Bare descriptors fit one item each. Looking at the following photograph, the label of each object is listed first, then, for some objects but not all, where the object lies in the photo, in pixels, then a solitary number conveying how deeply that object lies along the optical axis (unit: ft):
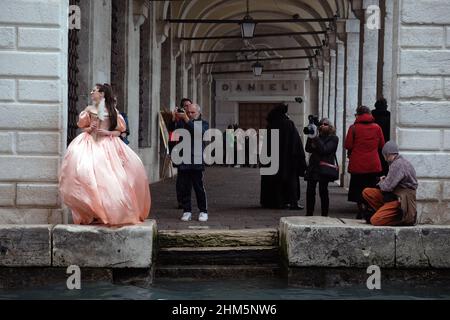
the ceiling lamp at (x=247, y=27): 61.57
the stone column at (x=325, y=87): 93.61
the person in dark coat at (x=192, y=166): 34.32
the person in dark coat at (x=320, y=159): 36.14
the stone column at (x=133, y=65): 53.26
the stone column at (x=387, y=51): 45.01
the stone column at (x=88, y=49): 42.75
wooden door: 127.65
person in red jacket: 35.58
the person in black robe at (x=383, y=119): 37.63
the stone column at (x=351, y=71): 60.85
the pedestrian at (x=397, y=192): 28.22
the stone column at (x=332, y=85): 81.20
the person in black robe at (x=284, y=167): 40.42
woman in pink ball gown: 27.96
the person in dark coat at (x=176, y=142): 36.23
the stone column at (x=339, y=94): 70.79
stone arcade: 28.84
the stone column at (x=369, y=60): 53.11
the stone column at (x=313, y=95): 119.14
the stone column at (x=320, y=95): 102.41
